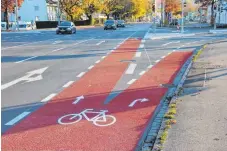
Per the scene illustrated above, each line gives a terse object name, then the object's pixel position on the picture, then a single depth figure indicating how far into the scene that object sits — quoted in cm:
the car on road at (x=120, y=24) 7638
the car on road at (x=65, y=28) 4422
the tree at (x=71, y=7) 8212
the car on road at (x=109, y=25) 5938
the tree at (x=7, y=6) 6181
